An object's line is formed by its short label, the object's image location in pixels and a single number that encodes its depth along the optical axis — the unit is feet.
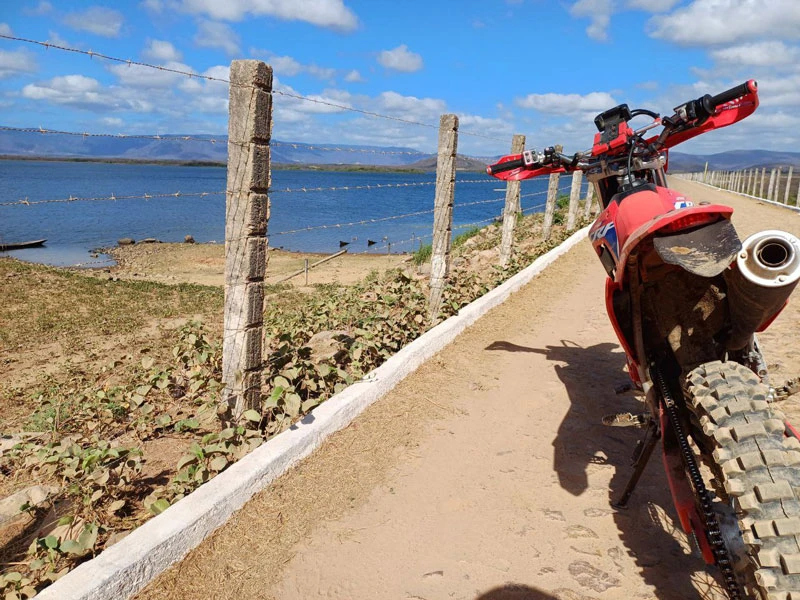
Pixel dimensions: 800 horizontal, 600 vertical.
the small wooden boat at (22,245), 86.46
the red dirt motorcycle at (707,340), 5.70
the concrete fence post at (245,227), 10.92
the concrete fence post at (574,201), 44.81
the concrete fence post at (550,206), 37.40
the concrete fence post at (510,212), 29.60
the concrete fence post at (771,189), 84.64
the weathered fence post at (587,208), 53.92
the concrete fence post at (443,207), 20.21
